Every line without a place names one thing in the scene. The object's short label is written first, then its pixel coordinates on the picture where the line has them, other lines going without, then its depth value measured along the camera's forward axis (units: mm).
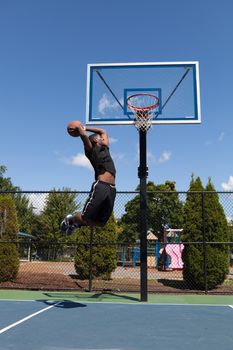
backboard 9688
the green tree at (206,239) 11492
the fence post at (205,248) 10586
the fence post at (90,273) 10477
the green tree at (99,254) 13172
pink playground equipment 19016
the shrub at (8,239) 12070
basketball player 6234
